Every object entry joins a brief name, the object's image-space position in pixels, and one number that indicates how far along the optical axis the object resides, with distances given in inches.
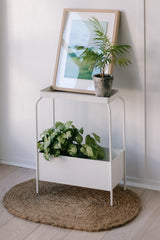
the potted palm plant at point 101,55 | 107.8
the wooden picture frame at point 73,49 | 115.3
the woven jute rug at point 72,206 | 103.7
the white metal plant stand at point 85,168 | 110.0
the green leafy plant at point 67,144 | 112.6
